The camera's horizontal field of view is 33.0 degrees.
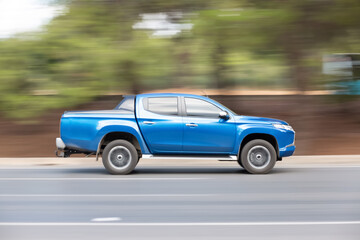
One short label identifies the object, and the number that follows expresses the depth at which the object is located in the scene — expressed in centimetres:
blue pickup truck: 1257
